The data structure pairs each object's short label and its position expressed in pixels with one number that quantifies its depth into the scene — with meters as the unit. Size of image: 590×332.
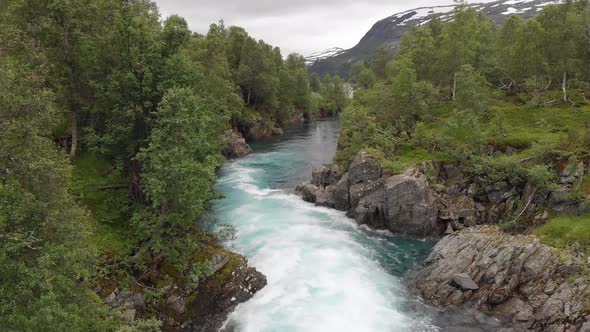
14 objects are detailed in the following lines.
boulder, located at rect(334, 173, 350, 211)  43.22
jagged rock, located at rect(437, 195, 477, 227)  37.56
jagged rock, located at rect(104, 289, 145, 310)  23.00
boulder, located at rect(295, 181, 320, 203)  46.47
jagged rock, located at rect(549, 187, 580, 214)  31.24
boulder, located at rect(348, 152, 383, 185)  40.91
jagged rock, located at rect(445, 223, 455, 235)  36.90
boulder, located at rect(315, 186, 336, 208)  44.72
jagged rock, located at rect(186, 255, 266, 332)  24.45
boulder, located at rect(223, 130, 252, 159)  72.62
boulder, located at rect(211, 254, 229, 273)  26.70
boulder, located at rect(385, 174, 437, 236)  37.09
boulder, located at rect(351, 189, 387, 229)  38.84
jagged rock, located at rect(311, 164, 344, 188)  48.44
